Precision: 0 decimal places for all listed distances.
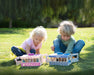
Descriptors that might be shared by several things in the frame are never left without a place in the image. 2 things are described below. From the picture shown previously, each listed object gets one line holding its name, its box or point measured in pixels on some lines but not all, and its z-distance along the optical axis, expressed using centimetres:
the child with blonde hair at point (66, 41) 377
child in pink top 371
